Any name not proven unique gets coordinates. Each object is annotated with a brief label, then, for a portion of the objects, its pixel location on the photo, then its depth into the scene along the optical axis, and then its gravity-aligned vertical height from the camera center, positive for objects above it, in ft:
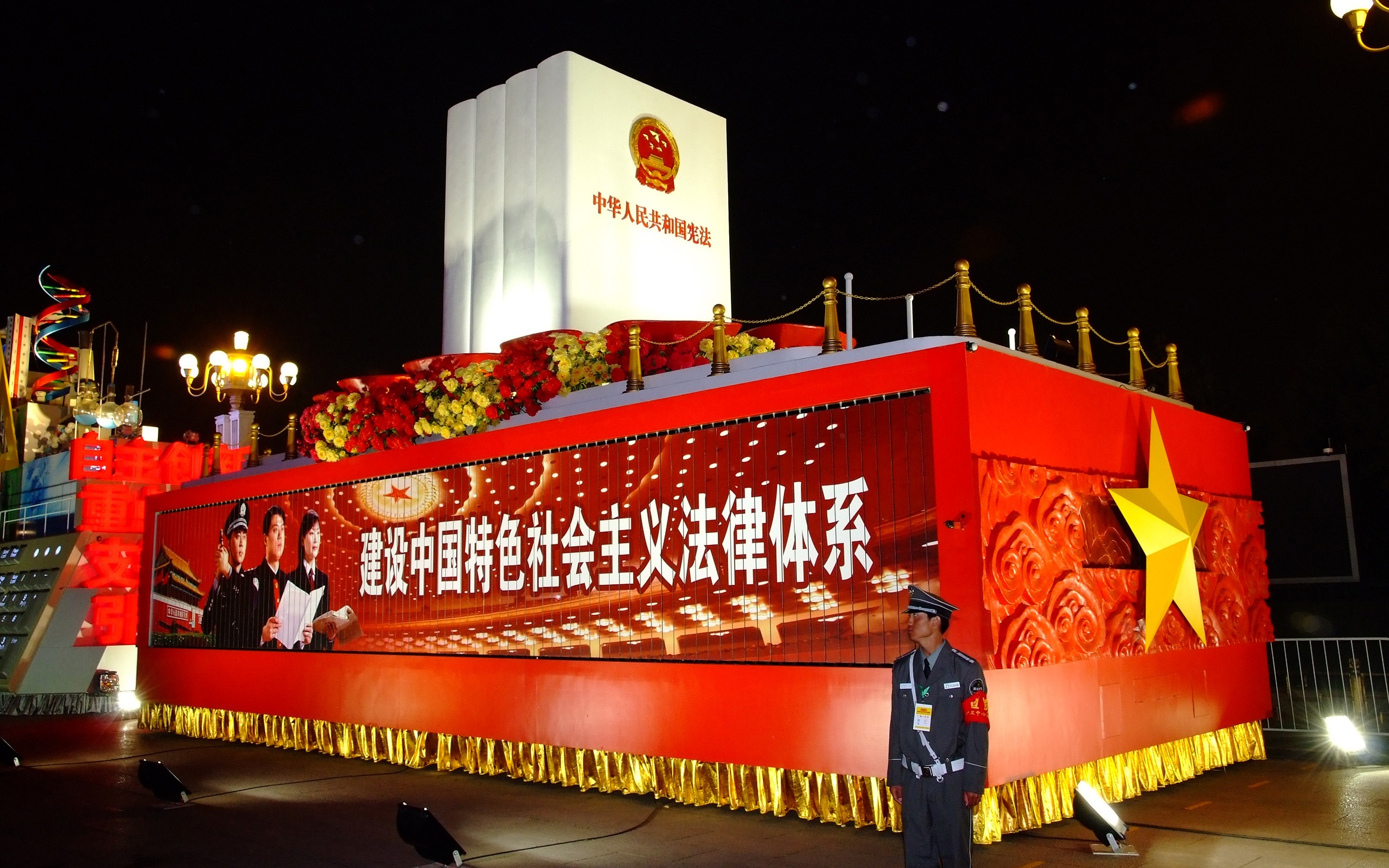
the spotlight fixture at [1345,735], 27.96 -3.87
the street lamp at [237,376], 59.52 +12.93
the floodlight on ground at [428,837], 18.53 -4.04
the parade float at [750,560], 20.86 +0.86
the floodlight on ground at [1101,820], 18.22 -3.88
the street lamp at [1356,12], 22.03 +11.77
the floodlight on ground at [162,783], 25.70 -4.18
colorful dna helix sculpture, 63.52 +17.97
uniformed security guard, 14.34 -2.04
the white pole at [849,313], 24.21 +6.50
